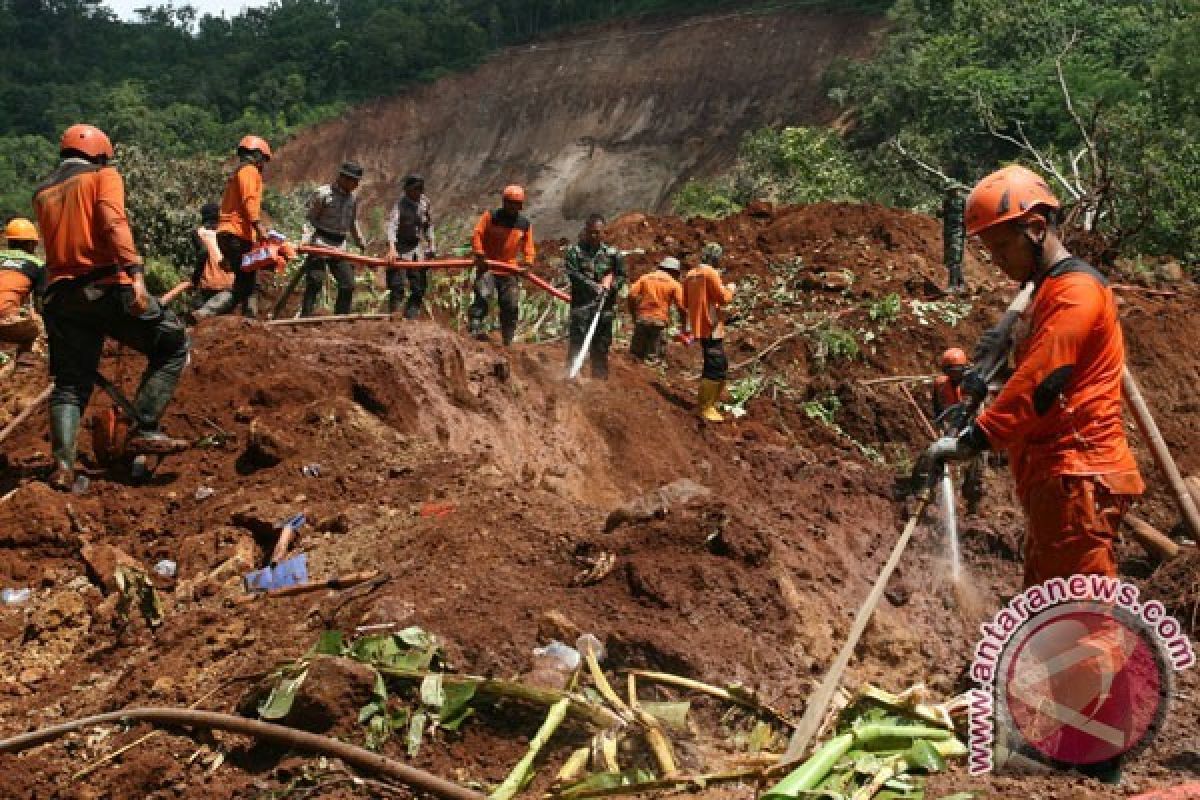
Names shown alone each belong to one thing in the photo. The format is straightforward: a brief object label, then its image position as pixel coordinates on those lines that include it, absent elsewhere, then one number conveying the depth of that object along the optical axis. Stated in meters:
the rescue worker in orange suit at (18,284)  7.43
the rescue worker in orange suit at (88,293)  6.56
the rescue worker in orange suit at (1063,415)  3.98
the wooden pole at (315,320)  9.85
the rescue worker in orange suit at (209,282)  10.33
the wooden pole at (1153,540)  6.96
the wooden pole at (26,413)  7.62
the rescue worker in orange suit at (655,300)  12.66
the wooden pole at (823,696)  3.80
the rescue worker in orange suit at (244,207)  9.57
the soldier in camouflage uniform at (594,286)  11.92
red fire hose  10.39
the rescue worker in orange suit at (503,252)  11.78
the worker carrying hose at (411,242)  11.84
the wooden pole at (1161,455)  4.71
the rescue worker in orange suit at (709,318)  11.91
